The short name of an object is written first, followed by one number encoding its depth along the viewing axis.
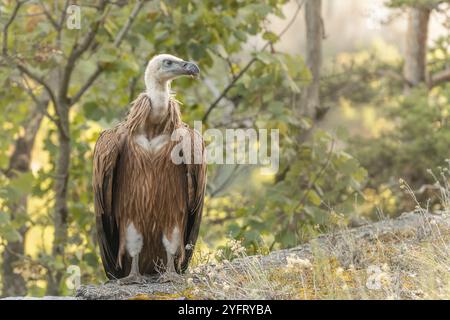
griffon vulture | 7.15
